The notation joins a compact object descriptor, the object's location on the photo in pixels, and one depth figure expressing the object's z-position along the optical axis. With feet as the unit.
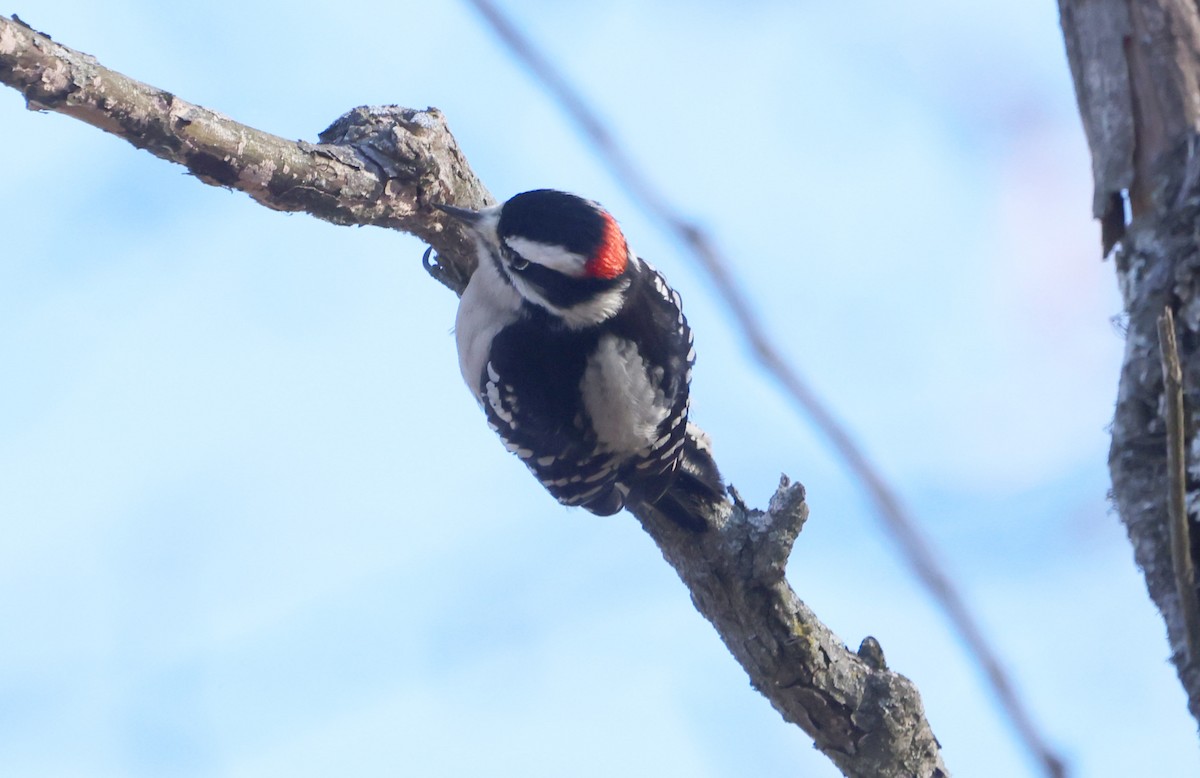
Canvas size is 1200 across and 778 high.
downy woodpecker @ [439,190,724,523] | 27.71
